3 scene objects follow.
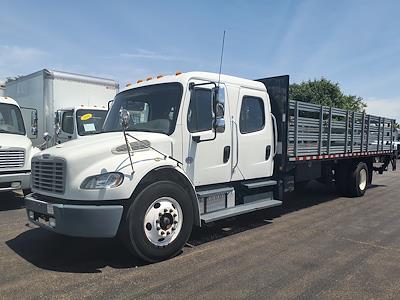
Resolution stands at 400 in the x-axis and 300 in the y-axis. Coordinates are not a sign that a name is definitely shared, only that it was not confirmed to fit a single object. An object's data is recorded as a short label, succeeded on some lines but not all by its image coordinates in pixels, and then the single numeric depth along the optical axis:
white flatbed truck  4.53
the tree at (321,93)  37.41
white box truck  11.05
